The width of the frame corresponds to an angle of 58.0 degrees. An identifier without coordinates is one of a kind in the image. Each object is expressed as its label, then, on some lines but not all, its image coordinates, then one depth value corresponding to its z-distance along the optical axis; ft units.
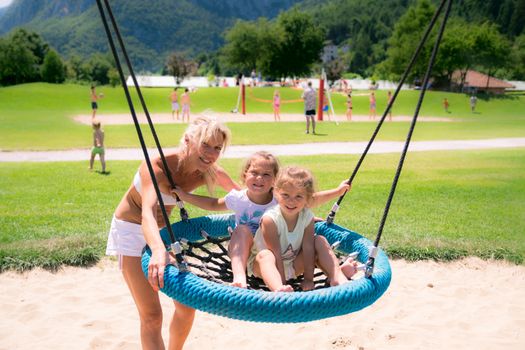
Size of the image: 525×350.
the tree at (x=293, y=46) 221.05
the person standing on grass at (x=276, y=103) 77.30
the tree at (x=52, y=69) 192.85
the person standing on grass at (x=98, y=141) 28.96
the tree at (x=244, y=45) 215.92
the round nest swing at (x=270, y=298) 6.01
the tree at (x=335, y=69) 249.34
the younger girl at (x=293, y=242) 7.86
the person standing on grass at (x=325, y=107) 82.96
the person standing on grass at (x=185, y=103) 71.67
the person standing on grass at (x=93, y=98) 74.28
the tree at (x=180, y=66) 257.34
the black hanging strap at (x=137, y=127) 6.23
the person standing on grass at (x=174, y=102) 75.87
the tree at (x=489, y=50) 153.79
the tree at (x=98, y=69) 247.70
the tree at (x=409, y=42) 162.40
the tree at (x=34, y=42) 211.82
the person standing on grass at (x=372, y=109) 88.71
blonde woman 8.16
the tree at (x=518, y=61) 171.55
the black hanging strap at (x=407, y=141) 6.79
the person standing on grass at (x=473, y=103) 114.60
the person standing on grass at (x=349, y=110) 84.22
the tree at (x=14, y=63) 172.86
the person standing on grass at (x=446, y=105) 114.21
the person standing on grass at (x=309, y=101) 54.08
